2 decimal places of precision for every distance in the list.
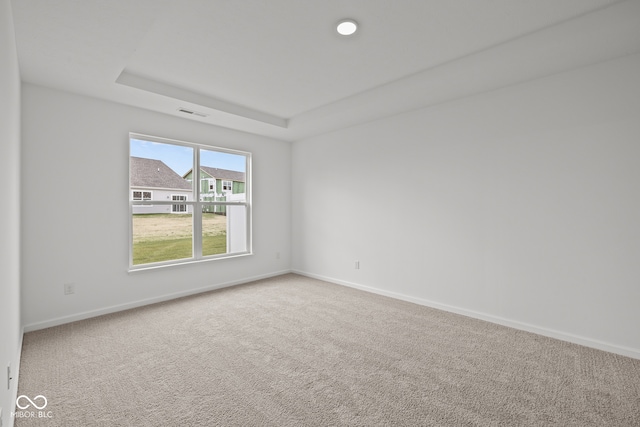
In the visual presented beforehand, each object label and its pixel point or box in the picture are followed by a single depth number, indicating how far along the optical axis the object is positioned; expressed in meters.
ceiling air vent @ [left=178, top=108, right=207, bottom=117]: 3.79
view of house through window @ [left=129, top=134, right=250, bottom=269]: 3.82
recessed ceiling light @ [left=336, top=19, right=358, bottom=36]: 2.24
